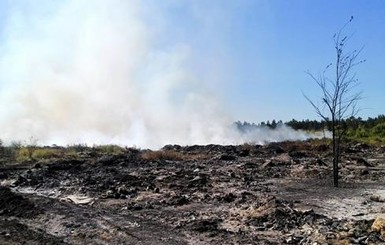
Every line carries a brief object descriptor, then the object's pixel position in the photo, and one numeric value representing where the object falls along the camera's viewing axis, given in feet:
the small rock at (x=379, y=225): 28.02
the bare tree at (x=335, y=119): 51.88
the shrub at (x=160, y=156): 96.57
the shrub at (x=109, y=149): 120.98
